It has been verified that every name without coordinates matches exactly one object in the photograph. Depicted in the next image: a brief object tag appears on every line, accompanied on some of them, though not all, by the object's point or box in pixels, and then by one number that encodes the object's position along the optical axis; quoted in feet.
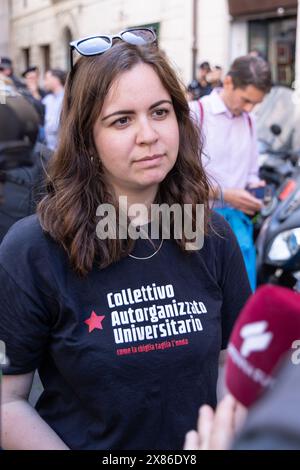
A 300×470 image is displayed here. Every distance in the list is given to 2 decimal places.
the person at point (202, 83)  30.92
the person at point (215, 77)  31.14
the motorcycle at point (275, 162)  17.17
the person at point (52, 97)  26.84
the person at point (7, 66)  26.78
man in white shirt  12.35
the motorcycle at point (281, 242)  12.66
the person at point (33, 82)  34.85
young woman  4.99
